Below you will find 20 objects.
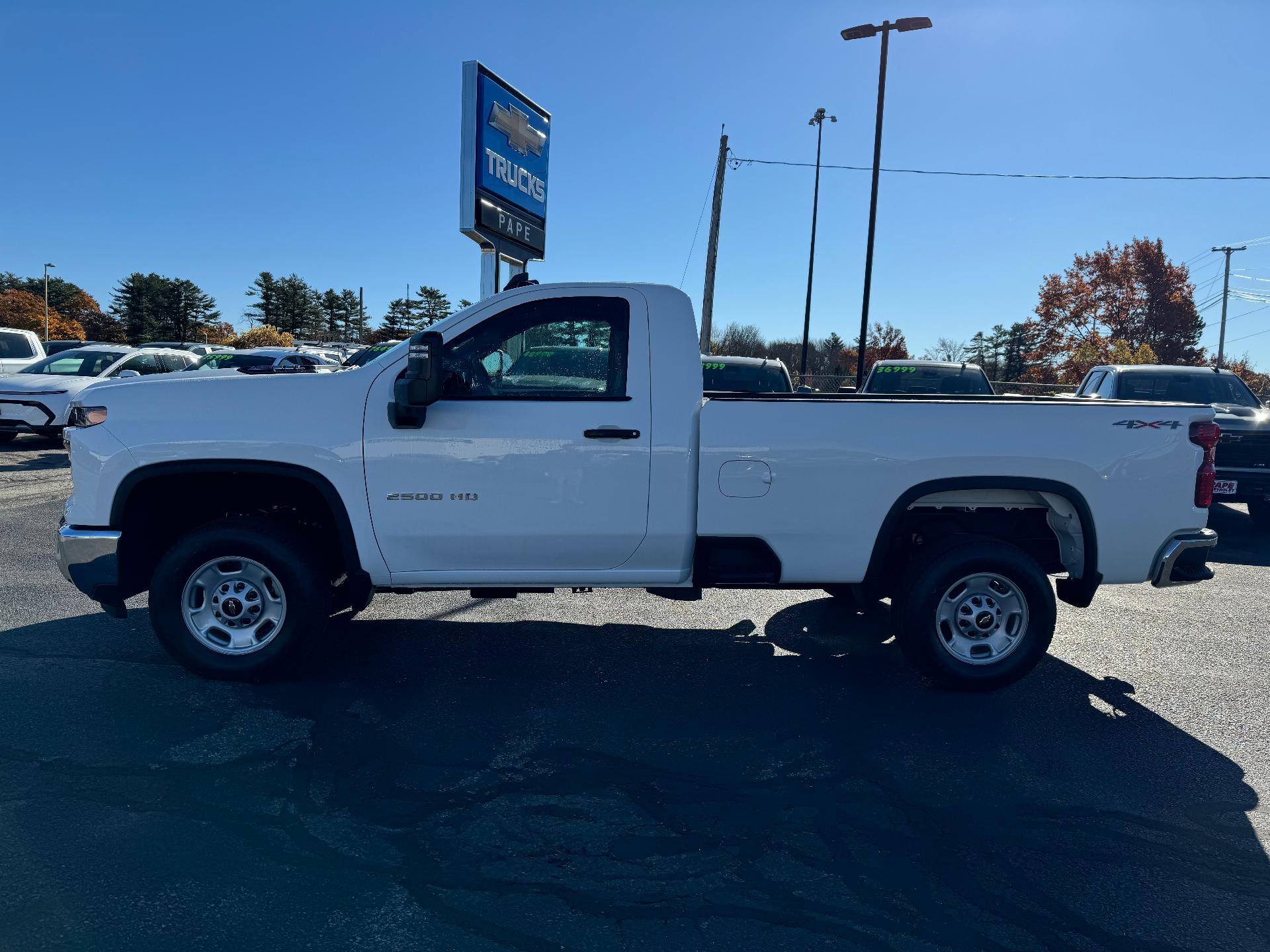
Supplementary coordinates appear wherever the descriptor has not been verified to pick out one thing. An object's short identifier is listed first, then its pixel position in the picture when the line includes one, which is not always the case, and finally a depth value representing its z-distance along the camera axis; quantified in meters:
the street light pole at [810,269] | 35.03
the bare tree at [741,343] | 61.84
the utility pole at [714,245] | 25.34
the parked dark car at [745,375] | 12.12
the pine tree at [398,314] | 94.75
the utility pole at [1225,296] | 54.22
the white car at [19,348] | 17.78
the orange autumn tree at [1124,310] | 41.22
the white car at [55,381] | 14.48
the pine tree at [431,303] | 94.48
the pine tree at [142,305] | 82.12
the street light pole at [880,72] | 19.34
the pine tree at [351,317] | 100.31
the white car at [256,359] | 18.97
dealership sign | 11.62
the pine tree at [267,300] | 86.75
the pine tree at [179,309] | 82.75
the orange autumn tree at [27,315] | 69.38
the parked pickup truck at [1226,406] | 9.70
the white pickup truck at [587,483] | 4.53
